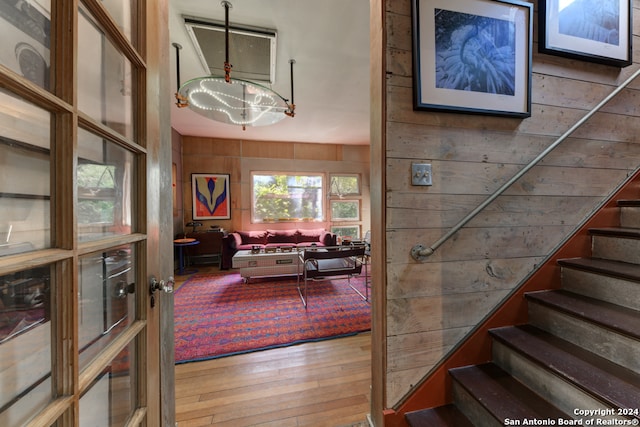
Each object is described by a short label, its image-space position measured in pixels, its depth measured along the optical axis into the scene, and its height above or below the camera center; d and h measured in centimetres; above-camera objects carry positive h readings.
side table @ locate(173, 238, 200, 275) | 425 -63
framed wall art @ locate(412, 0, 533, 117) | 120 +84
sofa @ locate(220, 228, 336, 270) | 470 -62
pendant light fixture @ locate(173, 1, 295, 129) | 204 +116
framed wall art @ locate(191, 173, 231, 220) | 516 +34
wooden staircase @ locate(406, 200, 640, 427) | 93 -67
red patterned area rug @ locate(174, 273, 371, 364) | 214 -120
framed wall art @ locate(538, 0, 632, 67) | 136 +109
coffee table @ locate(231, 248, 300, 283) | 356 -82
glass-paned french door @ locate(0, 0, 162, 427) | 44 -1
